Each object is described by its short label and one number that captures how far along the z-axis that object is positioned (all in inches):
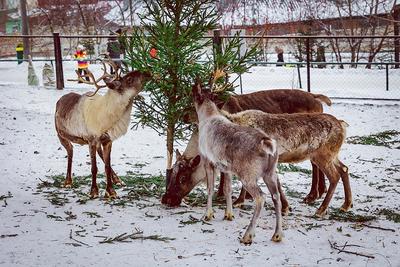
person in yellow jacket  989.3
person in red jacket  664.6
